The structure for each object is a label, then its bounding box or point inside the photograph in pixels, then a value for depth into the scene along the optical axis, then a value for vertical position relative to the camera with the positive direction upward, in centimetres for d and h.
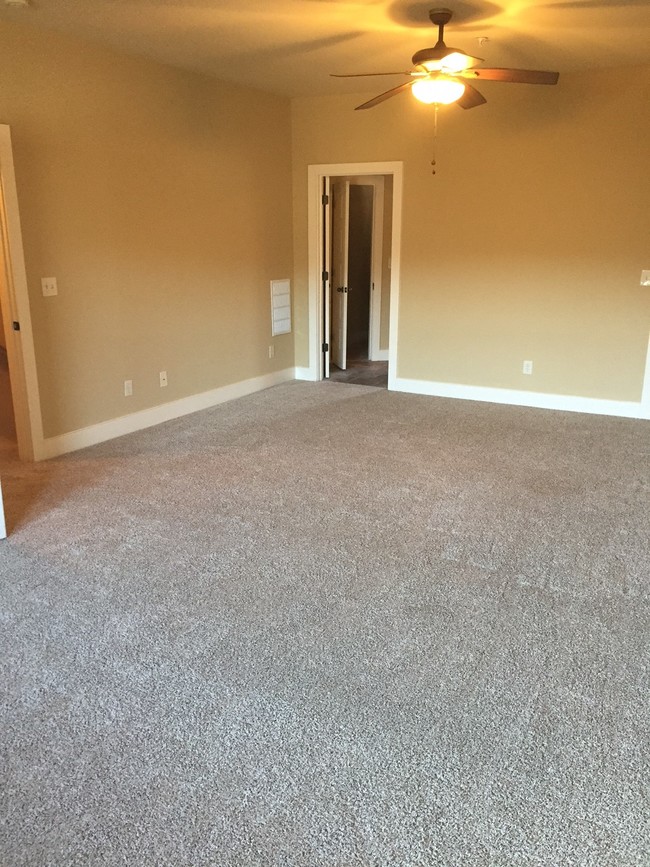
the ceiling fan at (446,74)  353 +98
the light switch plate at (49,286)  439 -16
